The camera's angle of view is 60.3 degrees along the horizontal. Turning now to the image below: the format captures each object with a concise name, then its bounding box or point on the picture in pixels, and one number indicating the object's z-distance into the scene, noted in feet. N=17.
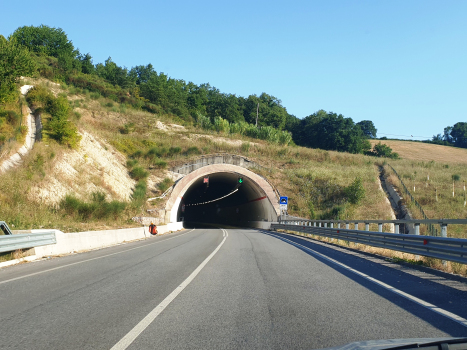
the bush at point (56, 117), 105.81
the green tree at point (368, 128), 472.03
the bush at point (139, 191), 127.13
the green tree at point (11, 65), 90.94
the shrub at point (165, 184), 142.20
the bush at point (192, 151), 173.17
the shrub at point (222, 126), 223.10
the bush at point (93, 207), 83.41
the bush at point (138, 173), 139.64
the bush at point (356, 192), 145.07
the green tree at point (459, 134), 438.32
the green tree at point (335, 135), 307.58
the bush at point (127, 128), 187.73
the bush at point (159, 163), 153.89
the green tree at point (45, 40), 260.42
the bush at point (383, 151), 301.22
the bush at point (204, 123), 232.12
